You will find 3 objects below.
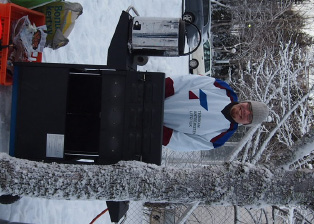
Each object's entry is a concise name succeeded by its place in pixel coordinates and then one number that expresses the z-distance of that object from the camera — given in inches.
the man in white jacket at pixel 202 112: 120.9
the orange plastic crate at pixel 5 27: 117.0
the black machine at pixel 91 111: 105.3
